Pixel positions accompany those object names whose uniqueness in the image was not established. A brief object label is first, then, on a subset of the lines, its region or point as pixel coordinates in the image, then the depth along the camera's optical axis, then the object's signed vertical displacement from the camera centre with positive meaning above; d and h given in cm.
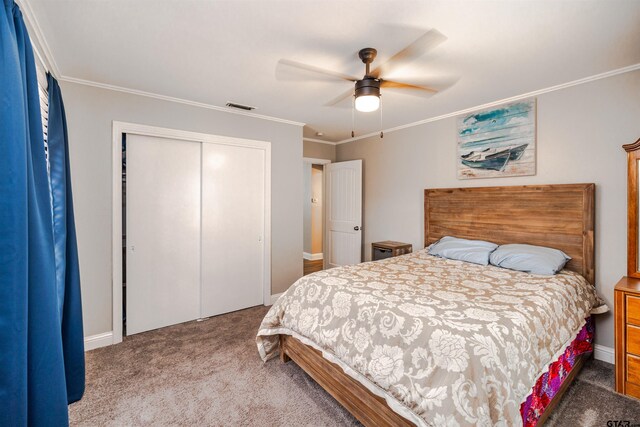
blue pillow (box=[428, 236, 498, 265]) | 302 -43
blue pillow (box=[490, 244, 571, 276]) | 256 -45
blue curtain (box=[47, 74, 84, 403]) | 201 -32
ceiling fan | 194 +104
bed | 140 -69
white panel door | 487 -6
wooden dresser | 205 -89
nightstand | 398 -55
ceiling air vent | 337 +117
